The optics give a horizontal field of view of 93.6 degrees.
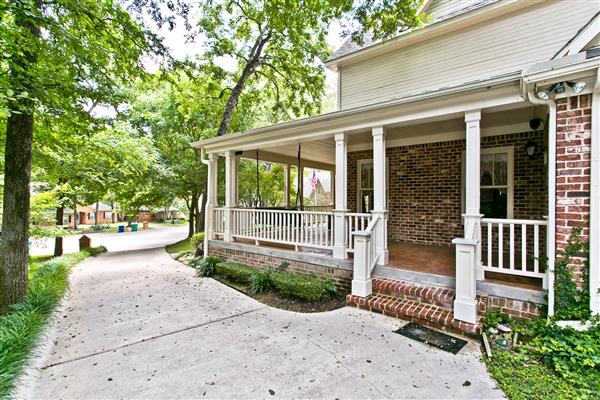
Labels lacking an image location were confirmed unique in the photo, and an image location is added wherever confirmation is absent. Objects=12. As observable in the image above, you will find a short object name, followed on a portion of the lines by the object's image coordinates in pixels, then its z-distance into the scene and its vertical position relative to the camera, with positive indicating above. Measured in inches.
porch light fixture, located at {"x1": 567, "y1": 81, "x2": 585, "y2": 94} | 125.0 +50.0
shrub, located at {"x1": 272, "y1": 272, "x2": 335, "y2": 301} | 197.9 -63.9
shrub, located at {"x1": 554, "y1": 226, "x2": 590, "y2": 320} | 124.8 -39.8
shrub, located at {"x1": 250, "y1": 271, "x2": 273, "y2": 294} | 229.5 -69.6
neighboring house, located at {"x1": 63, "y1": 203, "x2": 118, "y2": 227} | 1384.1 -93.0
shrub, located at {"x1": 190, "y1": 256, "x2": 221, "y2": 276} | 290.7 -71.1
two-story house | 131.8 +28.0
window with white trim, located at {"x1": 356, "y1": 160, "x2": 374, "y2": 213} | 310.8 +14.7
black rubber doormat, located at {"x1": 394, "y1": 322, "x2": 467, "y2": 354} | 133.0 -70.1
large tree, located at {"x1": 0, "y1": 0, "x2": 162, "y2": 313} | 157.2 +86.6
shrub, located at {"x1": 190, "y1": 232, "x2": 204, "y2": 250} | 424.6 -62.9
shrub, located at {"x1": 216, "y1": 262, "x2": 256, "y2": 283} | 250.8 -67.7
